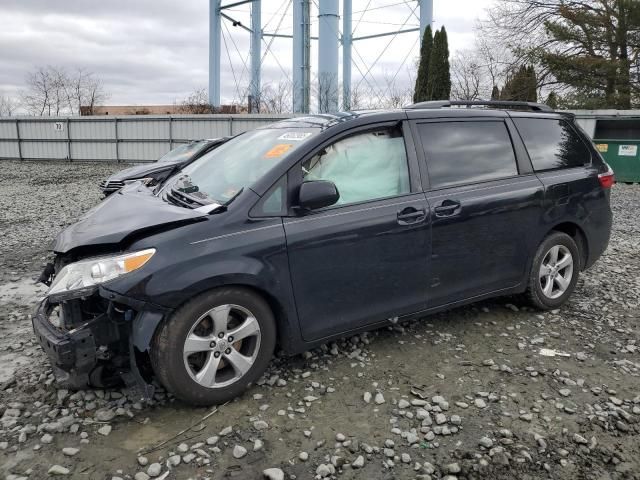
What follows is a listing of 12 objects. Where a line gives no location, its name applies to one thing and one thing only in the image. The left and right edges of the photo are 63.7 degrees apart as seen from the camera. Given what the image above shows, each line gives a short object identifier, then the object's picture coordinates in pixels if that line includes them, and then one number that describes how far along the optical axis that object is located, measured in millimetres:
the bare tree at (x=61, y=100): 39375
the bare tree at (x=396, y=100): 29266
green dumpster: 15922
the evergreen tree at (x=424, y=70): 27109
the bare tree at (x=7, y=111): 40656
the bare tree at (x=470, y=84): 31688
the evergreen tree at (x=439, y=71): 26344
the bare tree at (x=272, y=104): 28453
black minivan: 2883
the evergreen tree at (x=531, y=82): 26134
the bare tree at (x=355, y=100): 28248
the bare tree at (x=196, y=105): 32688
